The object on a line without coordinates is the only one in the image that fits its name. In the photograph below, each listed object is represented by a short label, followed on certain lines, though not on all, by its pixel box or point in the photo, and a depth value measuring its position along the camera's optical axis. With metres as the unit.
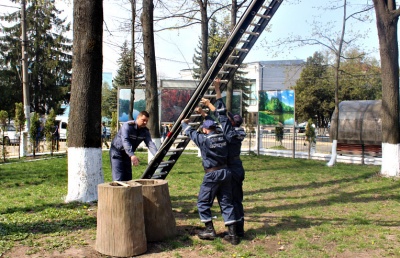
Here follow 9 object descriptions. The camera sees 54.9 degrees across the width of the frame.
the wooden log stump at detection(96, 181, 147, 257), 4.74
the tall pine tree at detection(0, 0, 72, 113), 37.03
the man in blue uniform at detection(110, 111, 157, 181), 6.65
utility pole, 18.43
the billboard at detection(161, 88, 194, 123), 21.27
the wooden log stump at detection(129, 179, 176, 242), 5.33
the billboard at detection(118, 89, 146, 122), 20.88
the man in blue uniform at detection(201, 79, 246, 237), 5.62
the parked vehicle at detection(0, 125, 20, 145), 25.73
